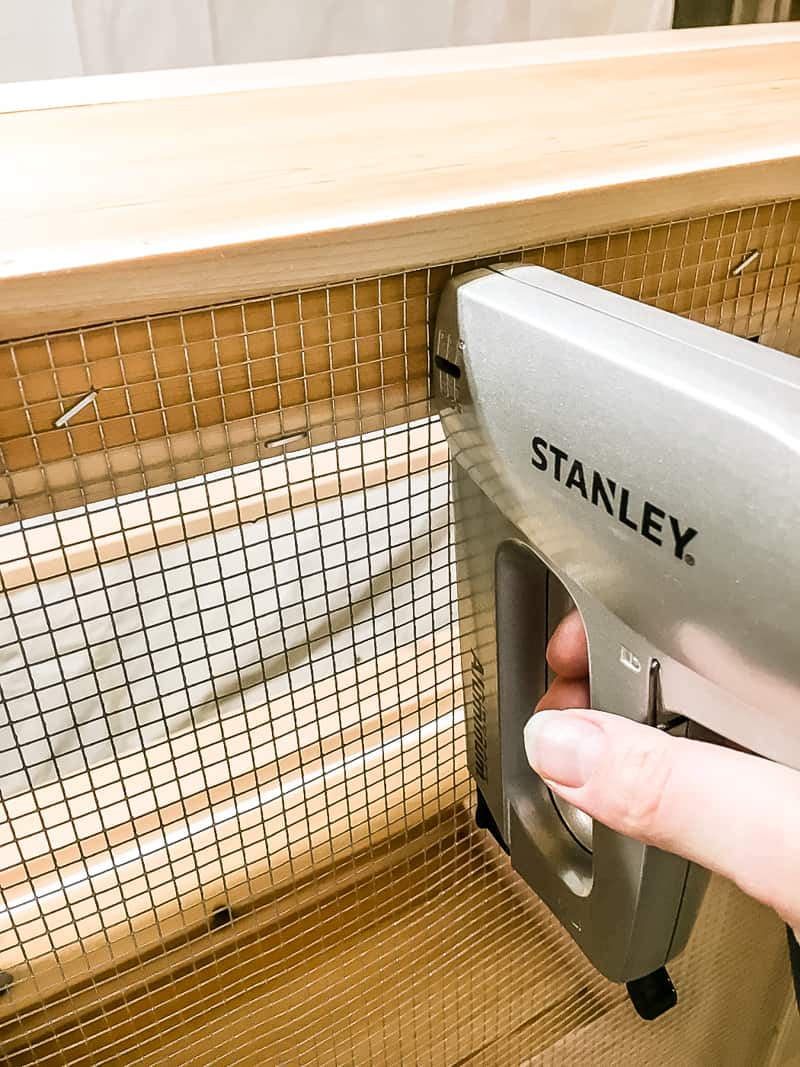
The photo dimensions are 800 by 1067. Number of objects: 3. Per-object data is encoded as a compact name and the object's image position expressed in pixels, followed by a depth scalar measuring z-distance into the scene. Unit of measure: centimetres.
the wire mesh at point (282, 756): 29
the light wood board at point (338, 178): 25
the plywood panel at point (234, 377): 26
